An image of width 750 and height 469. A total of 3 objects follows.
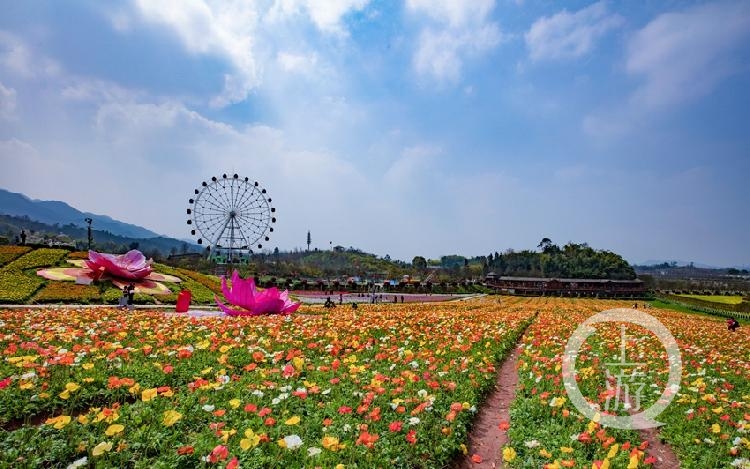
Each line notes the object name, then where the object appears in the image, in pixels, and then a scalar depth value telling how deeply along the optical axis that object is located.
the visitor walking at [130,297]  15.92
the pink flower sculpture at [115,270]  14.53
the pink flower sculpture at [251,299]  13.41
